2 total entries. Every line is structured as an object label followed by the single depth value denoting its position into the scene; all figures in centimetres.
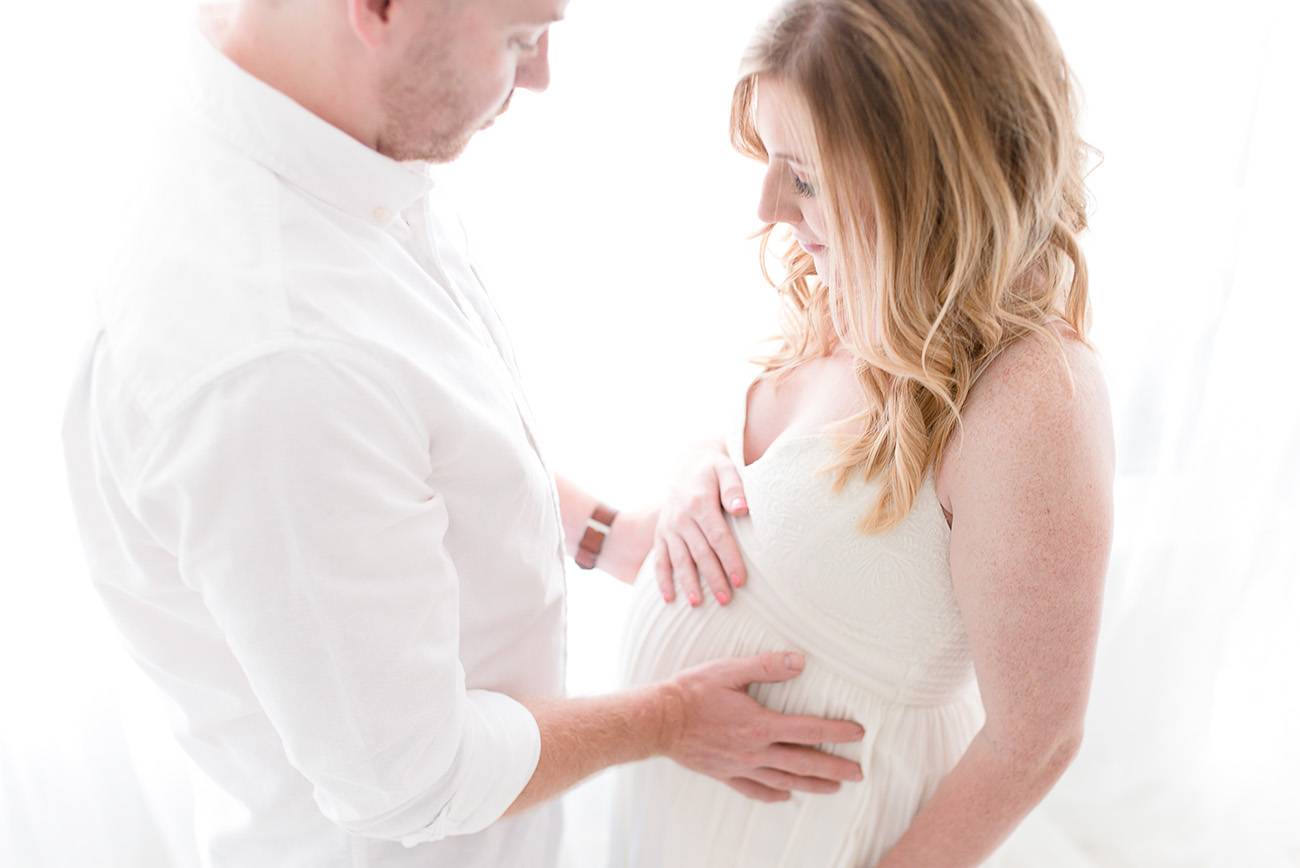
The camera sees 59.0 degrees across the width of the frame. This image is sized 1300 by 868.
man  84
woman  104
